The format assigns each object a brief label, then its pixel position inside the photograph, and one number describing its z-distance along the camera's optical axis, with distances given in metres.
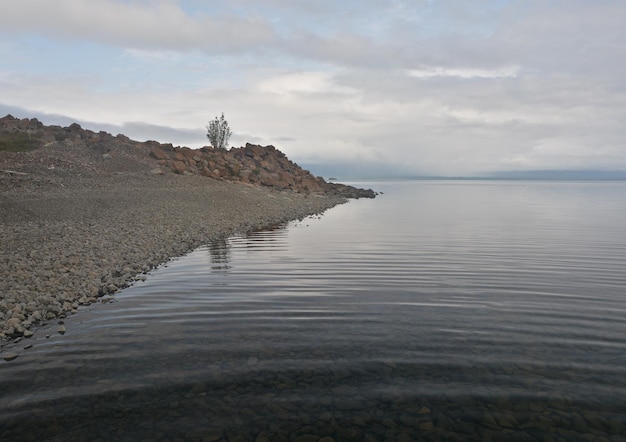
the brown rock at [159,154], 53.94
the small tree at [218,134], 80.19
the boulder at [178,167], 51.53
